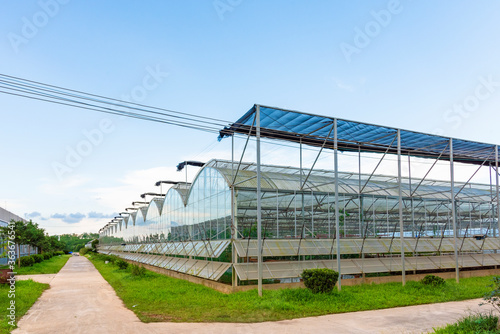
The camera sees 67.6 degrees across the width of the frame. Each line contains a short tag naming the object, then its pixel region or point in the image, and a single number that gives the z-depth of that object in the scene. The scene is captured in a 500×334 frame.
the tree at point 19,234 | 40.10
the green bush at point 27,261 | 41.84
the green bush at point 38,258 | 48.76
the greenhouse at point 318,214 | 20.56
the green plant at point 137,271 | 28.19
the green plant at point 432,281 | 19.65
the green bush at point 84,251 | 116.45
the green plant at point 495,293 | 9.95
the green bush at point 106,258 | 49.64
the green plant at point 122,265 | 37.34
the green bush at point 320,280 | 16.89
